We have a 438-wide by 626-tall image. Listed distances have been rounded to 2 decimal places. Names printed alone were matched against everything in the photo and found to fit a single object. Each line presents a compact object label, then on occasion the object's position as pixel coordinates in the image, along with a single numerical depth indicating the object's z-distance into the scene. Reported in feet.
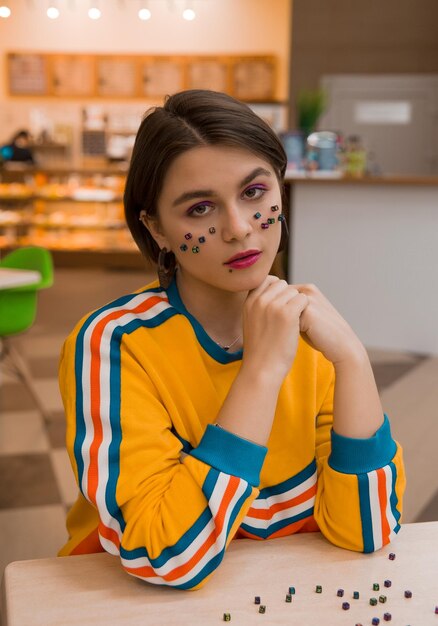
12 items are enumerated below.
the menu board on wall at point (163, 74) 31.81
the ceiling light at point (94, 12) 26.71
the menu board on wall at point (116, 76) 31.76
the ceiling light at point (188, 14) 27.87
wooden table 2.64
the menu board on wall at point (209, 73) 31.65
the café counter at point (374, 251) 16.92
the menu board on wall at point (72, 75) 31.78
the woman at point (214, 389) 2.99
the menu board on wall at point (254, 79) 31.48
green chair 11.78
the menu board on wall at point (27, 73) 31.58
